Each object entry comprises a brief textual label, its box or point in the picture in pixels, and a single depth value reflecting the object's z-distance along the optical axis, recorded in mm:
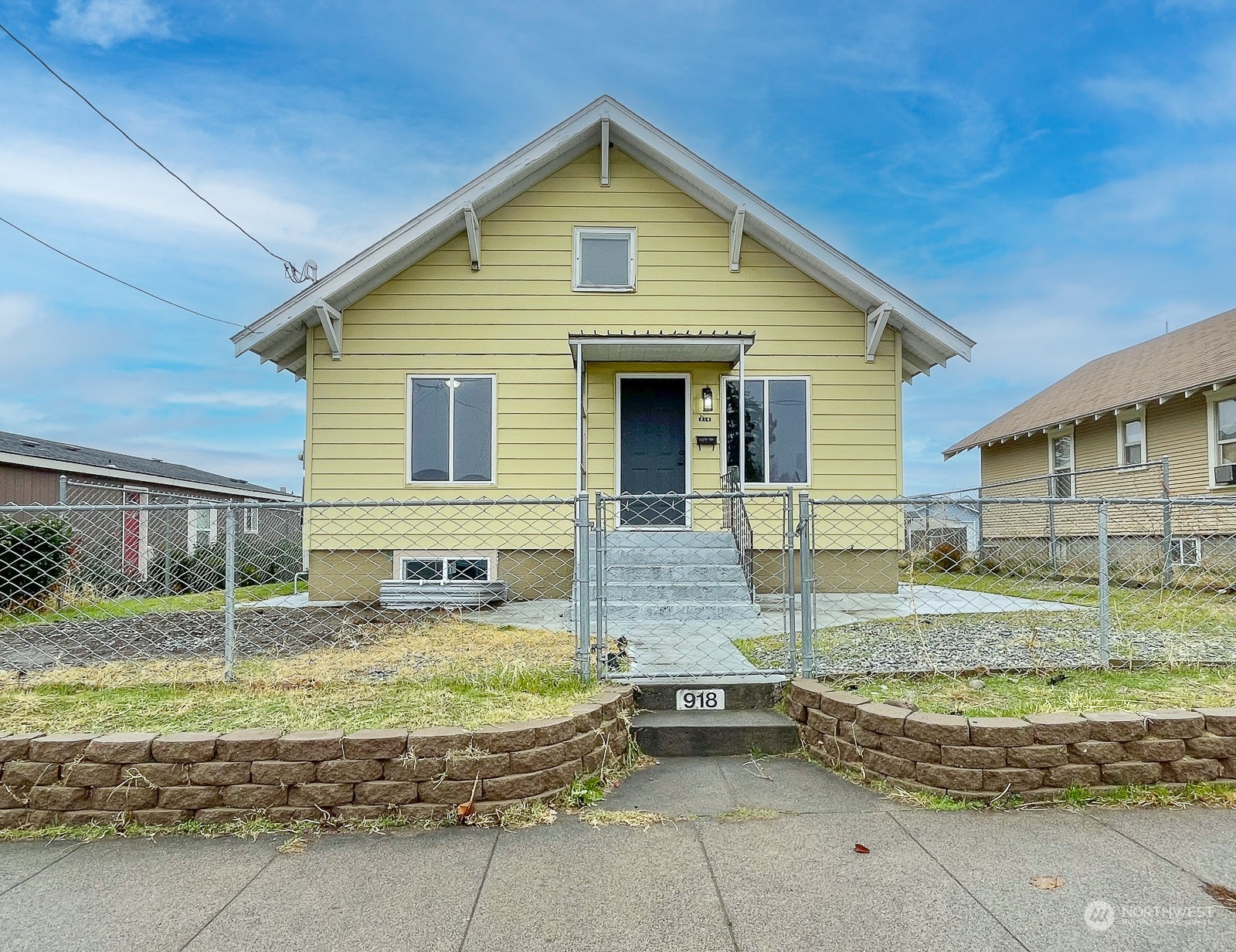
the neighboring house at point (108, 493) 12227
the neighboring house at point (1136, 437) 12883
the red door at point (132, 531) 14609
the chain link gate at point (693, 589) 4516
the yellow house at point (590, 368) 9227
